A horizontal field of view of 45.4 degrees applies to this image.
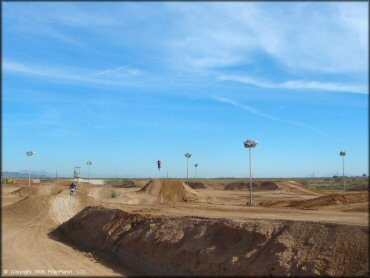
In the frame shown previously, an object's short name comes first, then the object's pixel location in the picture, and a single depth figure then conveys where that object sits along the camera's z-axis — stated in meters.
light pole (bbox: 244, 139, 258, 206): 39.38
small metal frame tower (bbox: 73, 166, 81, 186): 69.50
